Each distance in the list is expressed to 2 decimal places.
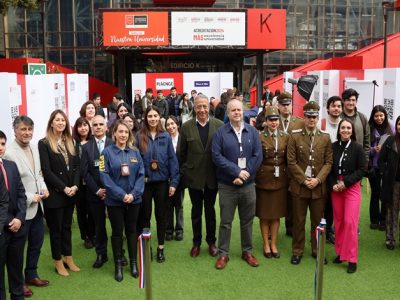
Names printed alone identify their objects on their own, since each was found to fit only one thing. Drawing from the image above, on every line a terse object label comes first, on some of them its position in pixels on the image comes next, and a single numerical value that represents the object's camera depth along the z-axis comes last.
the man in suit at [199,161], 5.75
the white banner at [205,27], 21.42
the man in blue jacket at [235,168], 5.46
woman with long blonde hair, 5.19
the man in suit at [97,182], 5.58
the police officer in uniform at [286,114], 6.05
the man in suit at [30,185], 4.75
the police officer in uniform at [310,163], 5.52
